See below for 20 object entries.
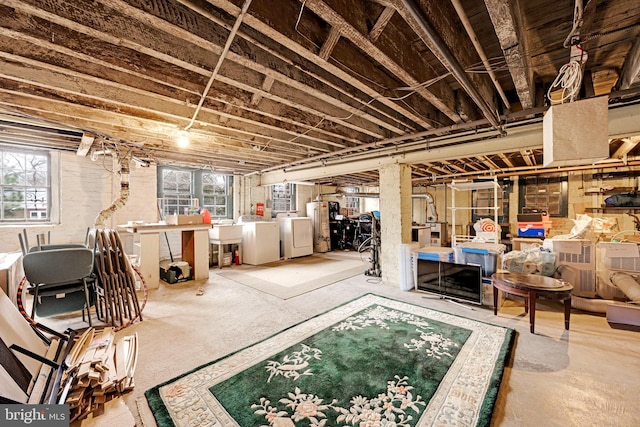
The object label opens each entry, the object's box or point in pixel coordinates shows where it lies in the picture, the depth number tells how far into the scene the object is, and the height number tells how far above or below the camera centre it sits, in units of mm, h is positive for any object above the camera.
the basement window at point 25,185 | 4371 +531
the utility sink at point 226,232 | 5863 -456
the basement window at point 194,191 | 6023 +588
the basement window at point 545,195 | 6676 +417
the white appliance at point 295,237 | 6941 -689
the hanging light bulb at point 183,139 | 3662 +1110
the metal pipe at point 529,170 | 5337 +976
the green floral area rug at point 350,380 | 1596 -1289
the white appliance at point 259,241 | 6215 -722
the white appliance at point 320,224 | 8070 -394
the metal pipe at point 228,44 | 1372 +1112
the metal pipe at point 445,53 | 1300 +1018
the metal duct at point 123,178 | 4266 +617
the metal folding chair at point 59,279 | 2574 -691
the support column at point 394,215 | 4391 -67
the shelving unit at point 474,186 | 4611 +493
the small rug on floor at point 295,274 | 4328 -1294
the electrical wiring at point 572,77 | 1734 +940
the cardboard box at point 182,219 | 4602 -107
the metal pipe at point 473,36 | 1360 +1106
